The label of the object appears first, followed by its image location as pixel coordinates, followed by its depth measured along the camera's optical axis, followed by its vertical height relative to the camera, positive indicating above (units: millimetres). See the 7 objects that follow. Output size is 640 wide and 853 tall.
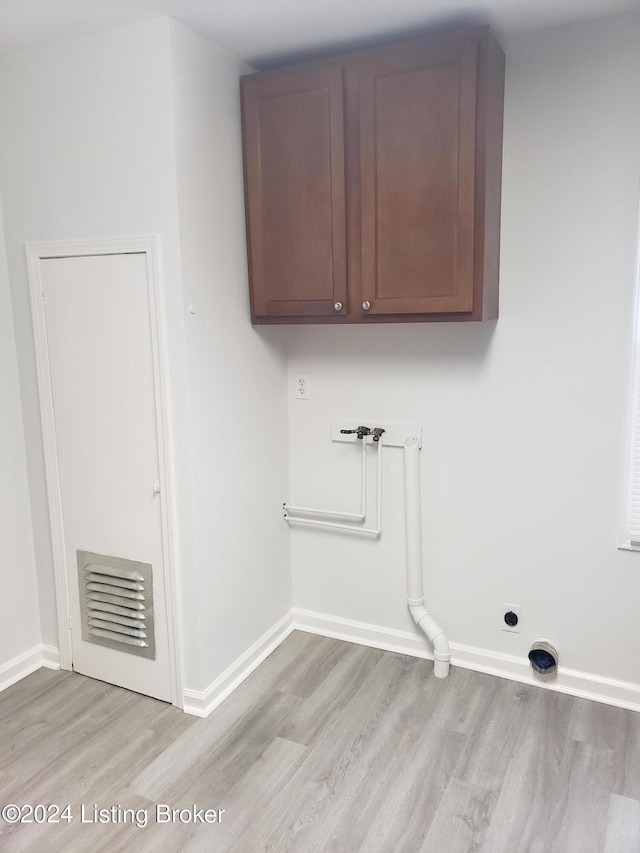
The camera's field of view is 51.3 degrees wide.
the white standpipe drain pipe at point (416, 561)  2762 -978
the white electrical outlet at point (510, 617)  2715 -1182
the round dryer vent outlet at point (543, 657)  2614 -1301
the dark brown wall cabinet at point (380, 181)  2205 +514
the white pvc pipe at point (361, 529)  2871 -882
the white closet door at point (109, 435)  2428 -388
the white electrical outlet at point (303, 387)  2988 -257
